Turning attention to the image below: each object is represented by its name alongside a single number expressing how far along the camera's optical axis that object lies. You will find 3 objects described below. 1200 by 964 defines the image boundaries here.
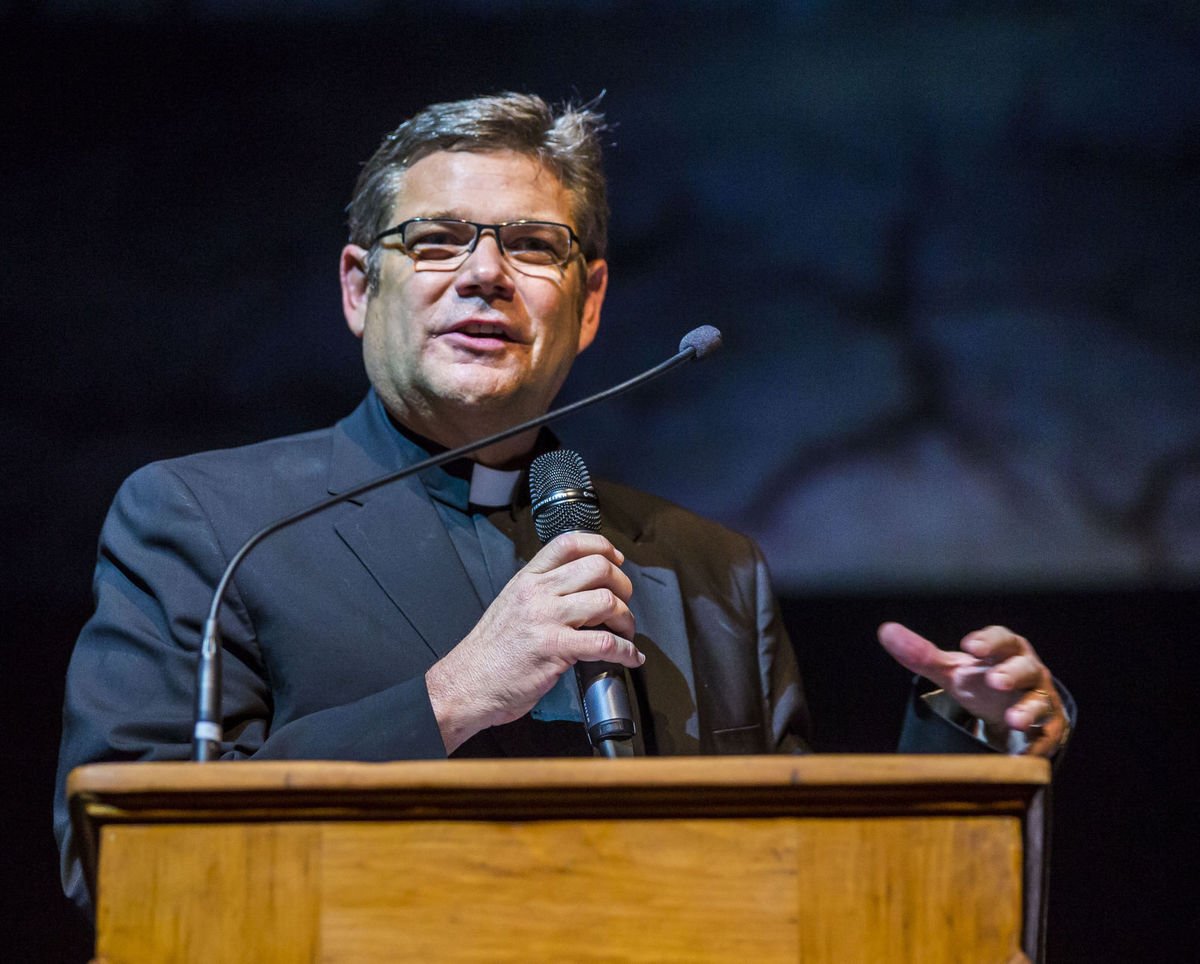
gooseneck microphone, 2.40
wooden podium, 2.12
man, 2.53
